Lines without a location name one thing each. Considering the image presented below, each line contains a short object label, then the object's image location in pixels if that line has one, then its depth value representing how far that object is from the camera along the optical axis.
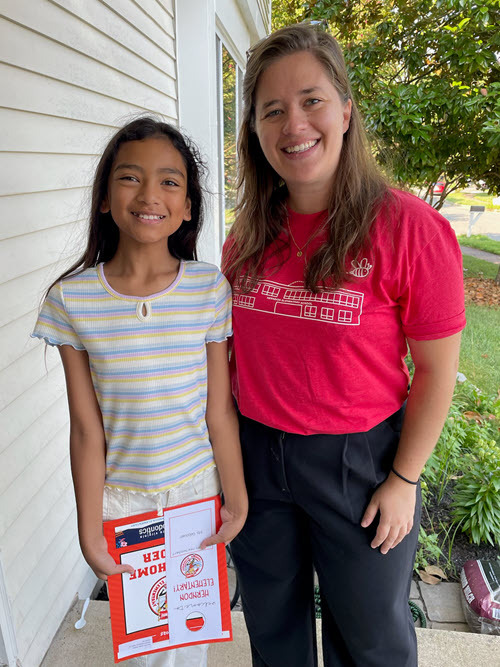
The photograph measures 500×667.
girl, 1.15
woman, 1.15
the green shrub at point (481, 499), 2.63
